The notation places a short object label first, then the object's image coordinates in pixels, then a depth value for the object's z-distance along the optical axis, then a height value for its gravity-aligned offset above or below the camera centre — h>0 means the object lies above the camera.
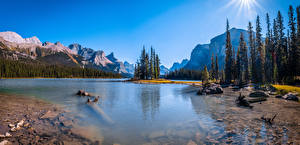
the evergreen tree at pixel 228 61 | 58.14 +6.14
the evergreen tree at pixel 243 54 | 57.12 +9.00
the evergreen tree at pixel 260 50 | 50.92 +9.27
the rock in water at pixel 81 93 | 27.56 -3.29
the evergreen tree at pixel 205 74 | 69.31 +0.90
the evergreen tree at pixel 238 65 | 59.75 +4.57
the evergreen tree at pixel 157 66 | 104.40 +7.49
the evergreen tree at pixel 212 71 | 89.84 +3.19
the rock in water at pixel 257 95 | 25.57 -3.53
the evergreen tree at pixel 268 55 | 52.29 +8.29
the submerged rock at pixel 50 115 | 11.74 -3.38
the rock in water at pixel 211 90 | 33.03 -3.42
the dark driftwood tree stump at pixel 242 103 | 17.94 -3.53
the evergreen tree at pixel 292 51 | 37.41 +6.83
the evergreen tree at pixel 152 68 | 96.91 +5.62
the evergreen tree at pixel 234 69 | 59.22 +2.82
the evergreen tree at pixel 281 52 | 41.30 +7.59
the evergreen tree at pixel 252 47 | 54.33 +11.49
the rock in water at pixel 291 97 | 21.25 -3.32
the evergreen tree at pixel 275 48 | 47.07 +9.58
